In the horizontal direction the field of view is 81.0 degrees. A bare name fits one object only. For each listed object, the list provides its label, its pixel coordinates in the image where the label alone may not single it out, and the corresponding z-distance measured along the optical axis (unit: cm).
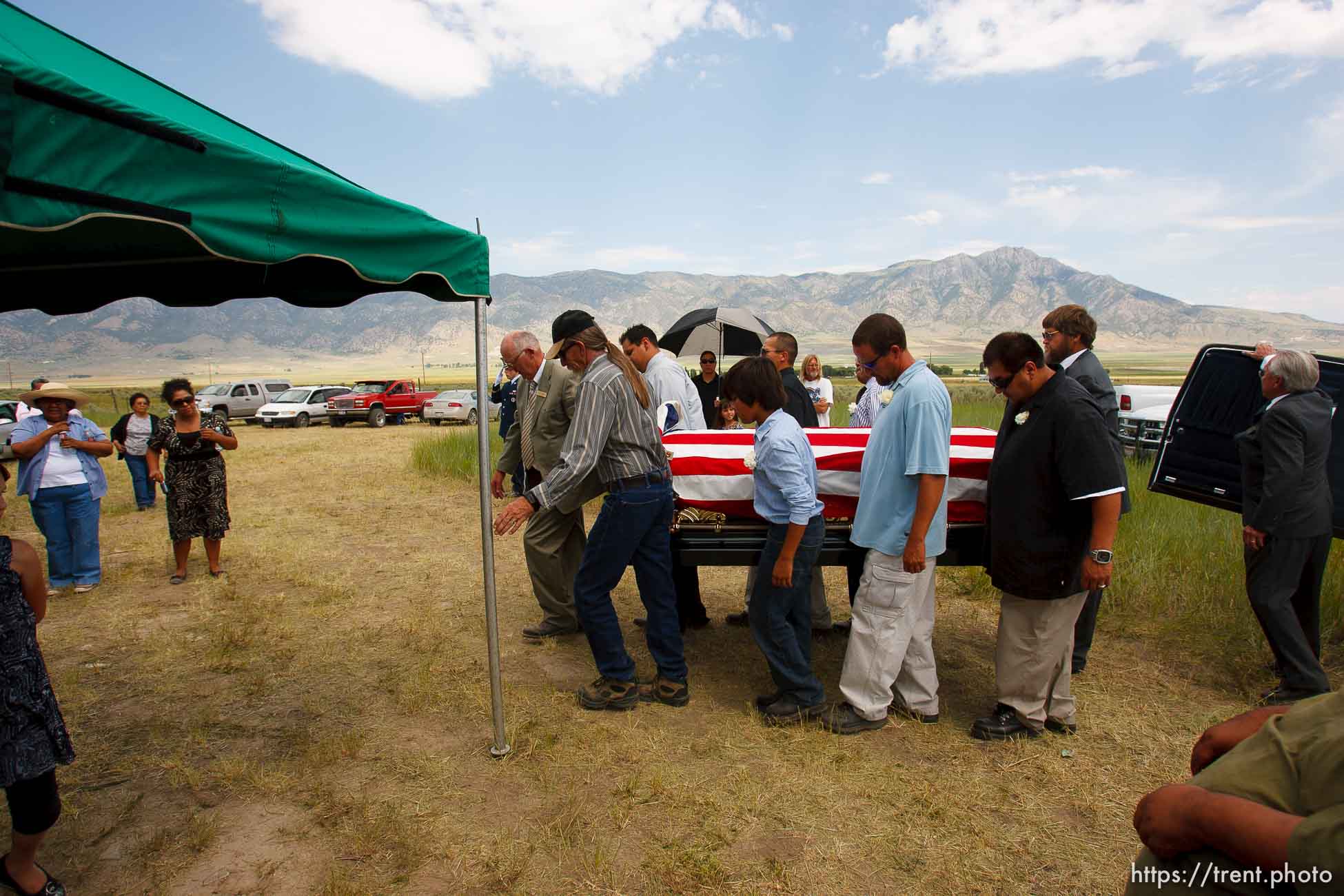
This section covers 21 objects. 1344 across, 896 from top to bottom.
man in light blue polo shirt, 338
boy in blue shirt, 351
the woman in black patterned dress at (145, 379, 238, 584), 615
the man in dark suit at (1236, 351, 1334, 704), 378
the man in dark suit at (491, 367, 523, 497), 762
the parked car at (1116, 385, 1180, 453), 1113
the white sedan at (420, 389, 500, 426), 2775
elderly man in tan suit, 473
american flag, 402
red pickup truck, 2631
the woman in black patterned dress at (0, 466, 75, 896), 232
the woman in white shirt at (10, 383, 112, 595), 590
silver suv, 2714
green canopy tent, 207
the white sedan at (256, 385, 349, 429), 2617
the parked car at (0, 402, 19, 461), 1541
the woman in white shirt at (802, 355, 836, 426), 909
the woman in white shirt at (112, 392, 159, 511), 925
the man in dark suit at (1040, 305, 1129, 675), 402
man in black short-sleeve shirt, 319
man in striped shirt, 353
